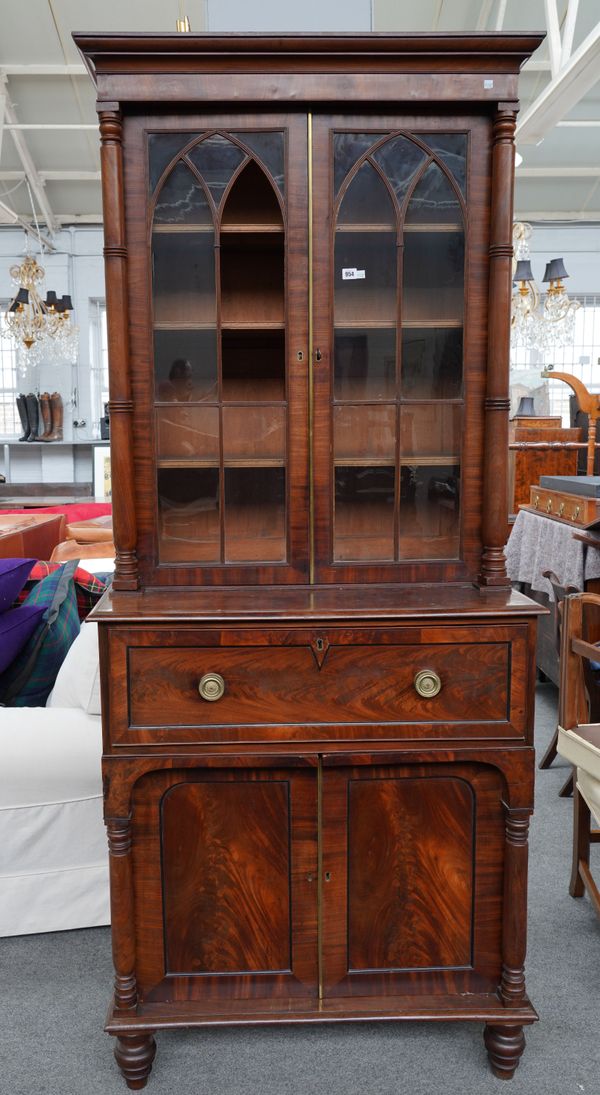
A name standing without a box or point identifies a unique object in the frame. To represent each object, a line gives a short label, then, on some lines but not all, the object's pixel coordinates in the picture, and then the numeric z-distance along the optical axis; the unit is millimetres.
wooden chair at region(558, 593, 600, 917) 2080
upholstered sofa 2197
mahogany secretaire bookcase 1748
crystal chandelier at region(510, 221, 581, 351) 6000
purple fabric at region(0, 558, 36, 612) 2439
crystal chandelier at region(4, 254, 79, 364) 6602
